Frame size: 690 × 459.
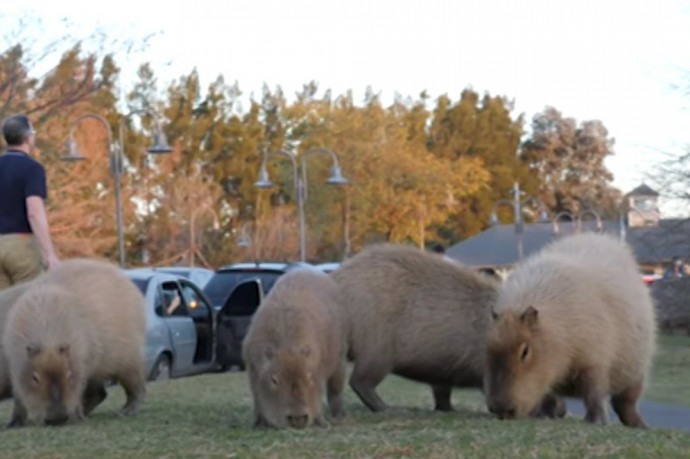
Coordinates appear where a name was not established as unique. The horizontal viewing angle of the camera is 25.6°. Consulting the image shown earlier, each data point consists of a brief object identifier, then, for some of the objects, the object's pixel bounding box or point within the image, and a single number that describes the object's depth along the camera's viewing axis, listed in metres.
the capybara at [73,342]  10.20
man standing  11.58
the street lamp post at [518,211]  73.66
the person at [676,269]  38.16
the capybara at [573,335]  9.88
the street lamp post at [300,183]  48.56
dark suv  22.44
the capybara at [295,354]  9.60
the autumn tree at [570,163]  114.62
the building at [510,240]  43.47
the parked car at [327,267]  26.79
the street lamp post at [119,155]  37.03
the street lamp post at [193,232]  67.31
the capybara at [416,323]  11.22
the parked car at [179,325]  20.42
